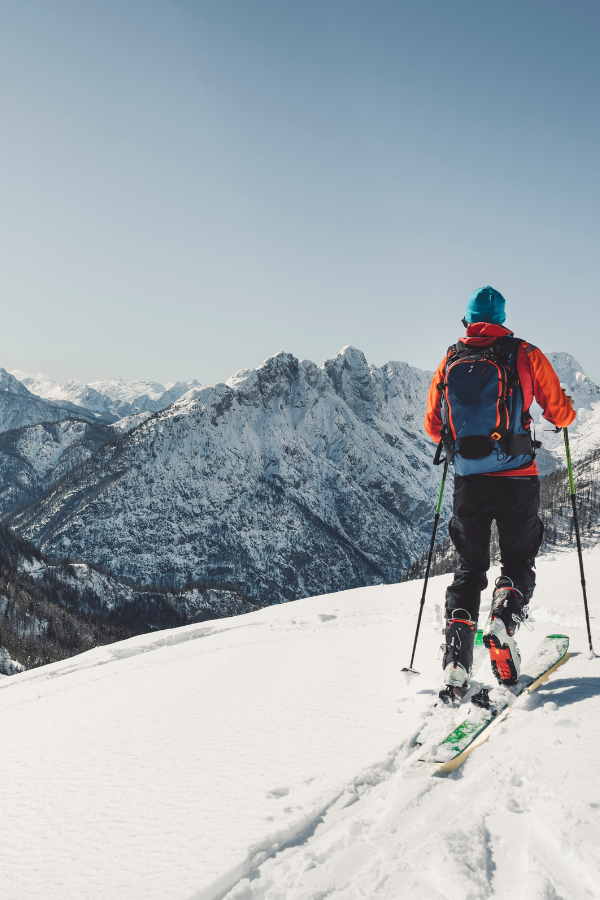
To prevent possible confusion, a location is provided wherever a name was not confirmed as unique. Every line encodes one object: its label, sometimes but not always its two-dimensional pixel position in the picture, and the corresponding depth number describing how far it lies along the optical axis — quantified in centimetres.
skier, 468
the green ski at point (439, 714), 374
